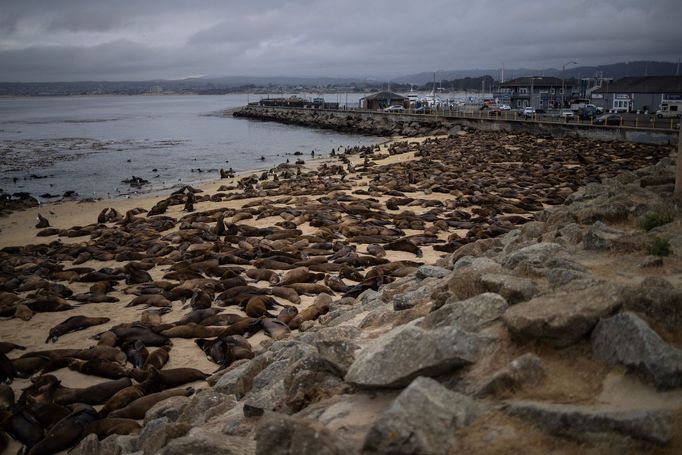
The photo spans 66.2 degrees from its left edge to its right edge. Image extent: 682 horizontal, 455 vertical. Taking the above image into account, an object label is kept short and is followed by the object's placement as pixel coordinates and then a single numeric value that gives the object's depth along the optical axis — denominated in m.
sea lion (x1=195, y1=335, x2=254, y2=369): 8.25
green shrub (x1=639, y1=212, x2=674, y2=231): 7.41
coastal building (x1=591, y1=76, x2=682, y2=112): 62.22
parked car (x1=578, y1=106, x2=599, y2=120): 49.96
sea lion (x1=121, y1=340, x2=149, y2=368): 8.45
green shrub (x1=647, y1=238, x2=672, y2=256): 5.88
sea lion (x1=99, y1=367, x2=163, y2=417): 7.02
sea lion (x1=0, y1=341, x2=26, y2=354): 9.06
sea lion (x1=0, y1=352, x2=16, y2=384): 8.12
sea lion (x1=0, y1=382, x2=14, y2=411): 7.14
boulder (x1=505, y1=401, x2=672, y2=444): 3.22
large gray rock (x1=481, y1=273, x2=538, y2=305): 4.97
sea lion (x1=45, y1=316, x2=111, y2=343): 9.74
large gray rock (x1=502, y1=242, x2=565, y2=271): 6.00
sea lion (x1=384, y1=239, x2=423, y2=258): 13.50
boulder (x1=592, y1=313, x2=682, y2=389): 3.60
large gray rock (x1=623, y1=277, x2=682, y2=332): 4.14
